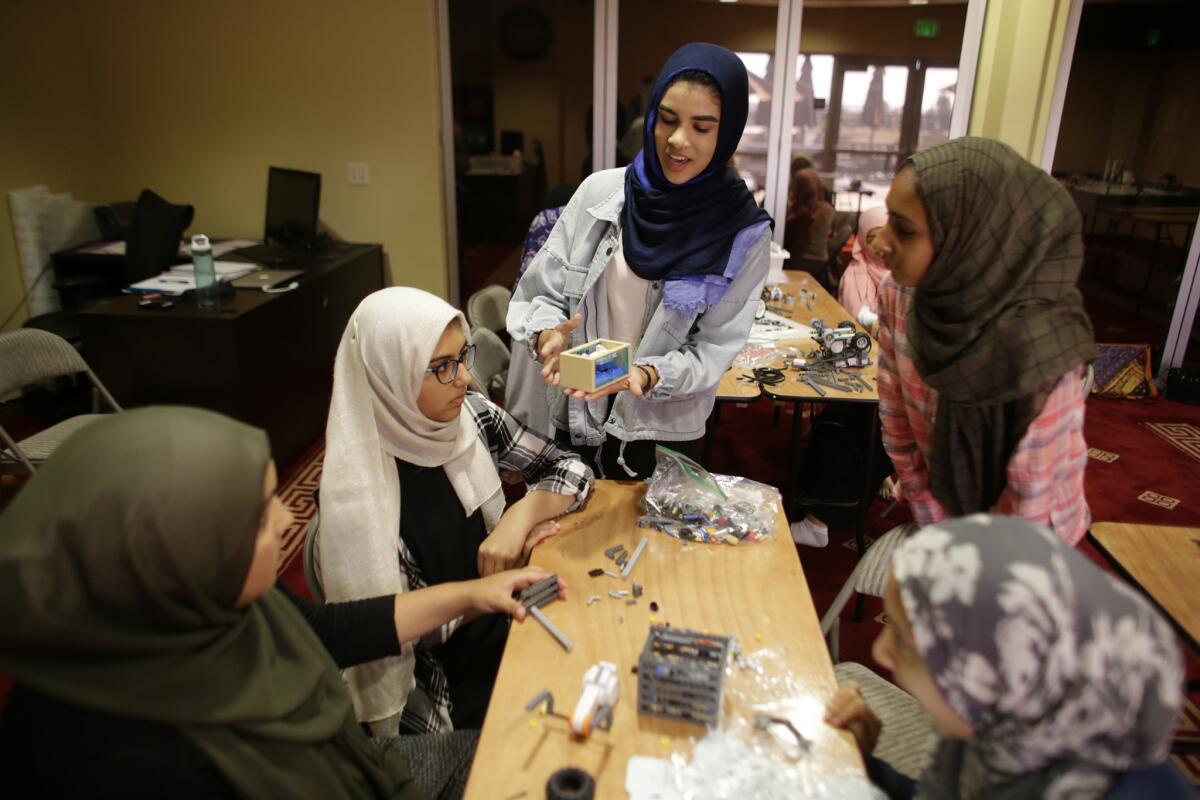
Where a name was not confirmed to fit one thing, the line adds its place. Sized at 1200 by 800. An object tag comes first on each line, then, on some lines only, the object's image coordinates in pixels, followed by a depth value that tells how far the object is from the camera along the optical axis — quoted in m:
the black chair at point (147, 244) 3.86
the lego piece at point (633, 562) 1.50
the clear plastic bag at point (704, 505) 1.62
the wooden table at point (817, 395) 2.59
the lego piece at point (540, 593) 1.40
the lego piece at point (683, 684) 1.13
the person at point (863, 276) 3.69
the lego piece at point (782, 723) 1.12
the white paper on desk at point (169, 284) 3.51
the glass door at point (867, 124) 4.92
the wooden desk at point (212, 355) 3.19
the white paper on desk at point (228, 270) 3.75
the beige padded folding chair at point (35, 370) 2.62
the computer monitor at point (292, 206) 4.28
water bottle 3.31
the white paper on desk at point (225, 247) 4.34
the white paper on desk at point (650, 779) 1.03
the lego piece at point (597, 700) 1.11
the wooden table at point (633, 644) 1.09
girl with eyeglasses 1.47
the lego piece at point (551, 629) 1.30
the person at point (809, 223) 4.72
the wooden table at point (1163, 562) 1.54
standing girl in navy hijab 1.76
